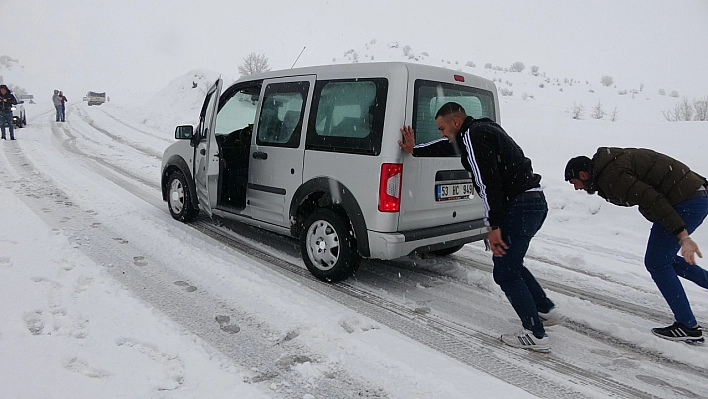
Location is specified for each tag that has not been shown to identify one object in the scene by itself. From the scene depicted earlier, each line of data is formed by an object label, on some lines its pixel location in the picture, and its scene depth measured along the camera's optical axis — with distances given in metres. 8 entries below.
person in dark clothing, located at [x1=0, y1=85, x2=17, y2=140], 14.02
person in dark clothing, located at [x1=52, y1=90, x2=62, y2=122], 21.69
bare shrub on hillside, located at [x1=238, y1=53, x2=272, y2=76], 31.94
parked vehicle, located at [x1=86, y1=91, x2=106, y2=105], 41.75
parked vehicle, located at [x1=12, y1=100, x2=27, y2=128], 17.42
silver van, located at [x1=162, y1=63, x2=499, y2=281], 3.83
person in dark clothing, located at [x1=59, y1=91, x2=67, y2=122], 22.20
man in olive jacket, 3.08
